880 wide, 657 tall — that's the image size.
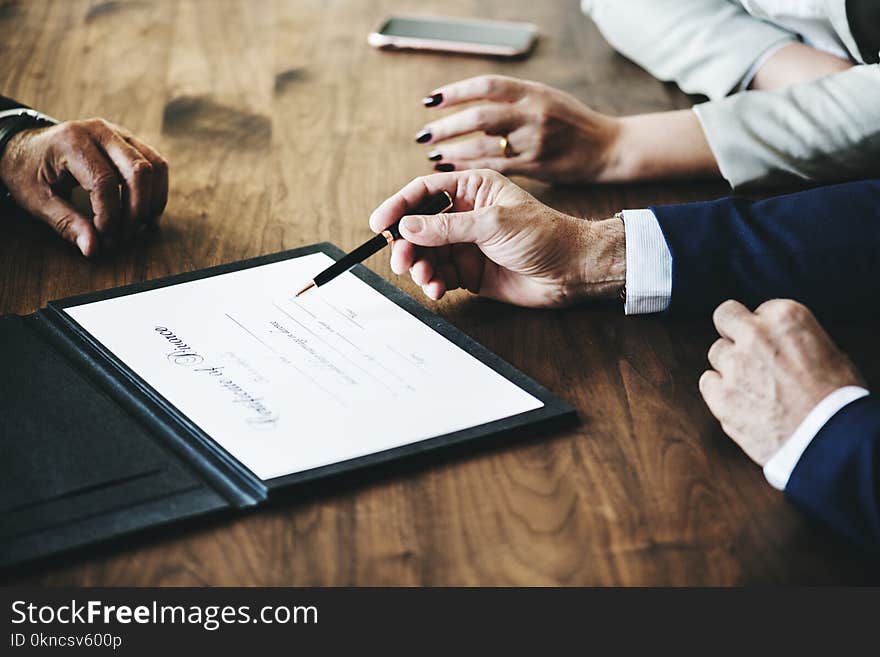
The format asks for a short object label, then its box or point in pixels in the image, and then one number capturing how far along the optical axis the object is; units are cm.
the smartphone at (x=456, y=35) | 168
